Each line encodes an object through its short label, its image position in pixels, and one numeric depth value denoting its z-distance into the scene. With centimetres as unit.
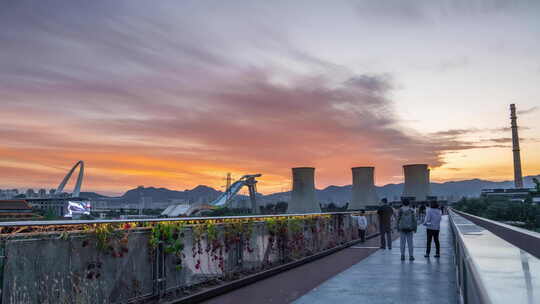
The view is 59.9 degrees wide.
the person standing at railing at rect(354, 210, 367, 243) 2260
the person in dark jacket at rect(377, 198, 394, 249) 1812
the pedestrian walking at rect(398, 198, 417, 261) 1472
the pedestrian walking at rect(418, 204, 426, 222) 4479
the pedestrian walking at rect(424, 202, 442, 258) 1420
